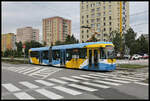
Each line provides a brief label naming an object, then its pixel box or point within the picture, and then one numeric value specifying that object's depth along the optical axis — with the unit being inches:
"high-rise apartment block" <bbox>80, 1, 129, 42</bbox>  2753.0
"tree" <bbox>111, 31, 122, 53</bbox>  1263.5
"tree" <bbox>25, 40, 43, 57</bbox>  2878.9
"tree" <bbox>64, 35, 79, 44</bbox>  2437.5
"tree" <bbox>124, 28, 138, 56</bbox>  1744.6
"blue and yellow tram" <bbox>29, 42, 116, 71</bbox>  590.9
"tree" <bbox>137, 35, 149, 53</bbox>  2251.0
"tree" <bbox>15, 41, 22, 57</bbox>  3373.5
